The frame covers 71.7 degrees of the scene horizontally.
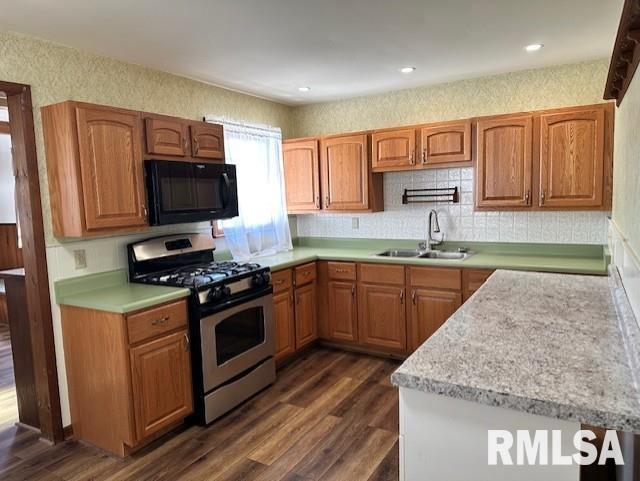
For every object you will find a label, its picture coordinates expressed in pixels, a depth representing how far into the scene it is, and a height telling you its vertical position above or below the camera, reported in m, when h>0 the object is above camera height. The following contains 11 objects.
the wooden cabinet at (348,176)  3.95 +0.20
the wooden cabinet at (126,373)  2.39 -0.94
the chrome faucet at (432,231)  3.99 -0.32
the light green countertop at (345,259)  2.54 -0.50
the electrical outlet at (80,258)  2.72 -0.30
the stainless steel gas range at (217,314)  2.73 -0.72
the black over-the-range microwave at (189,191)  2.77 +0.09
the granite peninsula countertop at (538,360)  1.03 -0.48
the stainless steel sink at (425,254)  3.87 -0.52
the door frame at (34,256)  2.48 -0.26
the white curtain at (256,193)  3.79 +0.08
